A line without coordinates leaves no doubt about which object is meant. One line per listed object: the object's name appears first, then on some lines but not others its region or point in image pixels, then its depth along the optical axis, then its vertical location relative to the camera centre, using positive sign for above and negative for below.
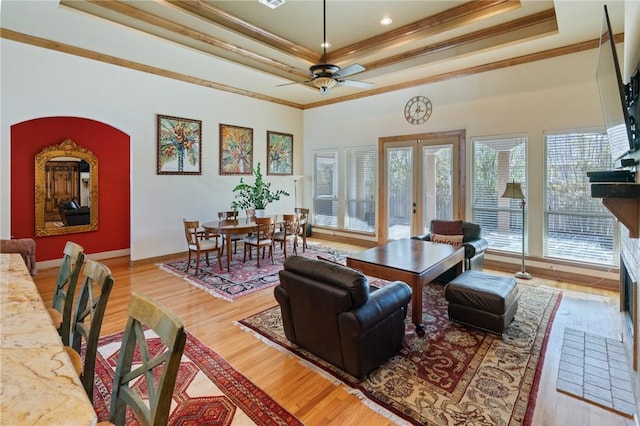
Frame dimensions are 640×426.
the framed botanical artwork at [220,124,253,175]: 6.92 +1.41
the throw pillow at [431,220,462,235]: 4.94 -0.23
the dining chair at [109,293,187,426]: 1.04 -0.52
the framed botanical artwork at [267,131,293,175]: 7.93 +1.52
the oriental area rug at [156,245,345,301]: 4.45 -0.95
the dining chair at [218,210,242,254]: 6.06 -0.06
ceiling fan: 4.04 +1.79
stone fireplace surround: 2.12 -0.65
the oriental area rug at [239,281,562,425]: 2.11 -1.24
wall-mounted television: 2.17 +0.82
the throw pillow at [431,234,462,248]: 4.77 -0.40
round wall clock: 6.35 +2.05
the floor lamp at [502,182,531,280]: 4.82 +0.27
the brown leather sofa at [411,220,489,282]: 4.43 -0.47
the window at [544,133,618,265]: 4.63 +0.10
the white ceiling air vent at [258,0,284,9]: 3.99 +2.61
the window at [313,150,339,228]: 8.13 +0.65
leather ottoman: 3.06 -0.86
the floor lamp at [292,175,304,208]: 8.66 +0.58
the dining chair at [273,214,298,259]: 6.04 -0.29
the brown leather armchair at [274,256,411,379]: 2.31 -0.76
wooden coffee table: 3.15 -0.54
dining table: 5.19 -0.23
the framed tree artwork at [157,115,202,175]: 5.91 +1.30
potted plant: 6.32 +0.38
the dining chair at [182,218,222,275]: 5.10 -0.47
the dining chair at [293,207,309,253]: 6.53 -0.17
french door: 6.07 +0.62
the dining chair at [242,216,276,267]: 5.50 -0.40
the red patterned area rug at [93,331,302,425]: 2.05 -1.26
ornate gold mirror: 5.40 +0.45
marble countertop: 0.79 -0.46
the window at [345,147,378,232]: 7.38 +0.59
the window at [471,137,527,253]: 5.36 +0.42
